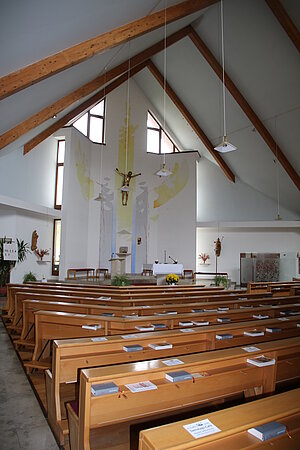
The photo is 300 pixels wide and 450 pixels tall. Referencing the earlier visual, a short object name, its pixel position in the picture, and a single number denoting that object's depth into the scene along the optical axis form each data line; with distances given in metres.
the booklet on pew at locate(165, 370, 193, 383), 1.56
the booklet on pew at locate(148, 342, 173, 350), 2.12
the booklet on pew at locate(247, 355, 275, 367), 1.81
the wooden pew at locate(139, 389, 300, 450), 1.02
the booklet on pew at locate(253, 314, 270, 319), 3.62
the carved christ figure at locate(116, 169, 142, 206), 9.41
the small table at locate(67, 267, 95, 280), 9.79
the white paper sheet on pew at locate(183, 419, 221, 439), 1.05
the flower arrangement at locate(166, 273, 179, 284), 8.10
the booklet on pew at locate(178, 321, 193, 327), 3.01
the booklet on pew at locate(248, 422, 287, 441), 1.09
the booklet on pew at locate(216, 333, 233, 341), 2.42
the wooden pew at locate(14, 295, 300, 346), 3.48
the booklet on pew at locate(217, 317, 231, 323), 3.32
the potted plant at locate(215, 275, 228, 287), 10.62
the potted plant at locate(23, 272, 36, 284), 8.96
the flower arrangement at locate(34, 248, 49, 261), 9.95
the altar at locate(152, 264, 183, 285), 8.84
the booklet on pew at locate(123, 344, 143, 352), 2.04
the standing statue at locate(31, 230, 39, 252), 9.67
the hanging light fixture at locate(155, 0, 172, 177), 6.94
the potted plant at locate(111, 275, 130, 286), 8.10
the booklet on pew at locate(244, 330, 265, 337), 2.67
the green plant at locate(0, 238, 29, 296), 8.21
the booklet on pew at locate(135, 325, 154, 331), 2.81
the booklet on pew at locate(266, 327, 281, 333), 2.79
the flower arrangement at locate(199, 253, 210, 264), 12.69
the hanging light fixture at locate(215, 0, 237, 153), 5.26
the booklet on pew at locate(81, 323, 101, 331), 2.68
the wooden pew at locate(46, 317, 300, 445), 1.99
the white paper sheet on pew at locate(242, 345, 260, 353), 1.90
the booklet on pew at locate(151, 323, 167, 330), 2.90
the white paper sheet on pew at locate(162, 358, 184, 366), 1.65
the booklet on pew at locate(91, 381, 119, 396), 1.41
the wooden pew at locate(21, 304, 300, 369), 2.82
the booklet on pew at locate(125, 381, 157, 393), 1.47
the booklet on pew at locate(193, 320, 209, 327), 3.11
